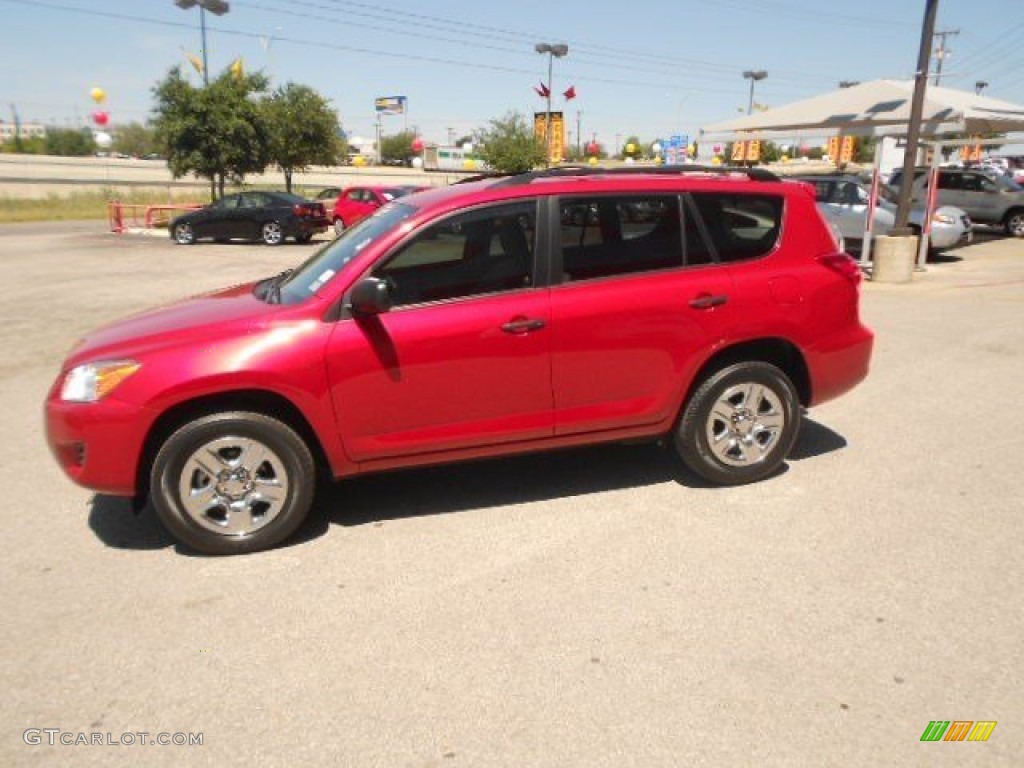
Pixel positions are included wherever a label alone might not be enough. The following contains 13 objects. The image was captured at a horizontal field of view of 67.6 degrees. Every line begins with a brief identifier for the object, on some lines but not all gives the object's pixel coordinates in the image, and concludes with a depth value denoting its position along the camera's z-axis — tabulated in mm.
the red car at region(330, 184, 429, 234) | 22320
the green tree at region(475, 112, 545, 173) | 35844
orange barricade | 24945
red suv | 3535
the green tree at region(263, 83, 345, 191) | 31969
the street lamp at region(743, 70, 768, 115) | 53094
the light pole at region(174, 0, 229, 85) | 27484
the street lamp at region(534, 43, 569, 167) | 31797
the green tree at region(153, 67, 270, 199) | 26859
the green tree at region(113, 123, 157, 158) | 132250
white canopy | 14492
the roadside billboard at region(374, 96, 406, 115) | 121688
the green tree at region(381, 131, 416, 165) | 129625
